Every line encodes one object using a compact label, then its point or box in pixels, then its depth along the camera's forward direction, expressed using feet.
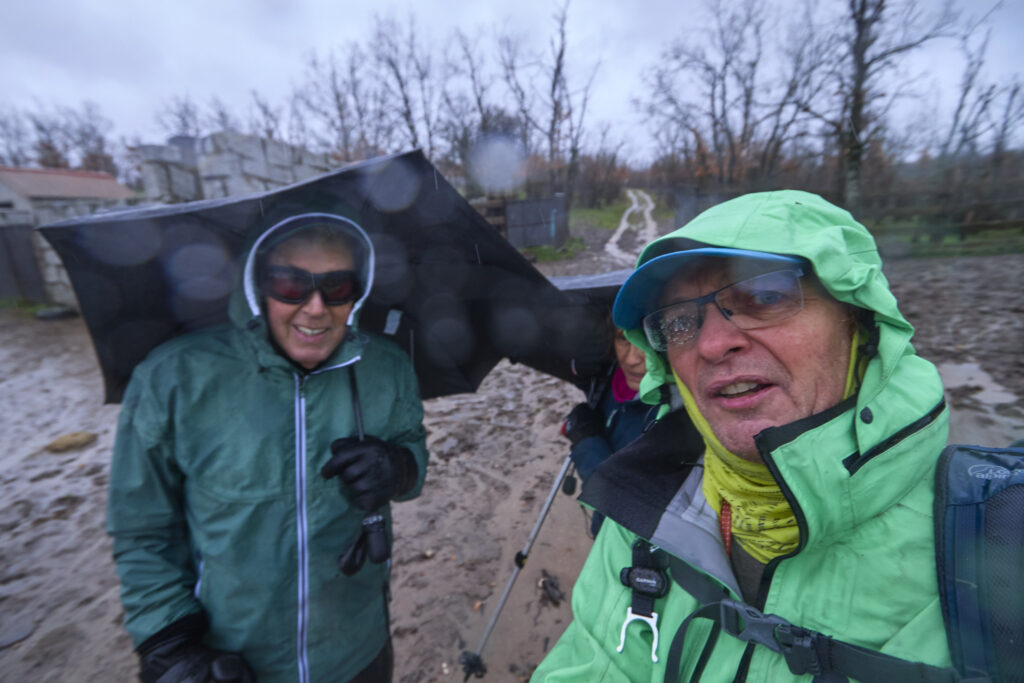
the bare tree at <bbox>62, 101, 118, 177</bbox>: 127.34
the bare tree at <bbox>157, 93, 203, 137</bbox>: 111.45
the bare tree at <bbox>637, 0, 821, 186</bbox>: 73.10
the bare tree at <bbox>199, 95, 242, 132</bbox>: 108.17
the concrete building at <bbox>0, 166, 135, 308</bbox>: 36.14
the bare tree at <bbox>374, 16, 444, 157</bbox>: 80.38
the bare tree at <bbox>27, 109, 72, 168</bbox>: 119.96
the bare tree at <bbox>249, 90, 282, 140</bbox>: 104.24
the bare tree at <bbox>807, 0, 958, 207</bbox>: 39.68
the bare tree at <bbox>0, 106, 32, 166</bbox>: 117.50
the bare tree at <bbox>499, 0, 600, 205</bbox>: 76.19
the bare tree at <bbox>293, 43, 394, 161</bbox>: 84.79
